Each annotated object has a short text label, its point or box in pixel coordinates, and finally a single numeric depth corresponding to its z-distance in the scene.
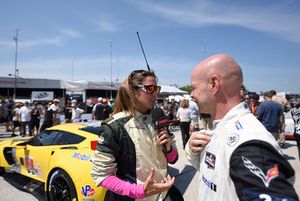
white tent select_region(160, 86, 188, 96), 28.98
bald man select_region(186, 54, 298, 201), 0.90
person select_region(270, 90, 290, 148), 8.04
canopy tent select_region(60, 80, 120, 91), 24.44
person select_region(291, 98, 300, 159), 5.09
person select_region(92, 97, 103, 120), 10.30
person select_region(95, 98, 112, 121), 9.90
